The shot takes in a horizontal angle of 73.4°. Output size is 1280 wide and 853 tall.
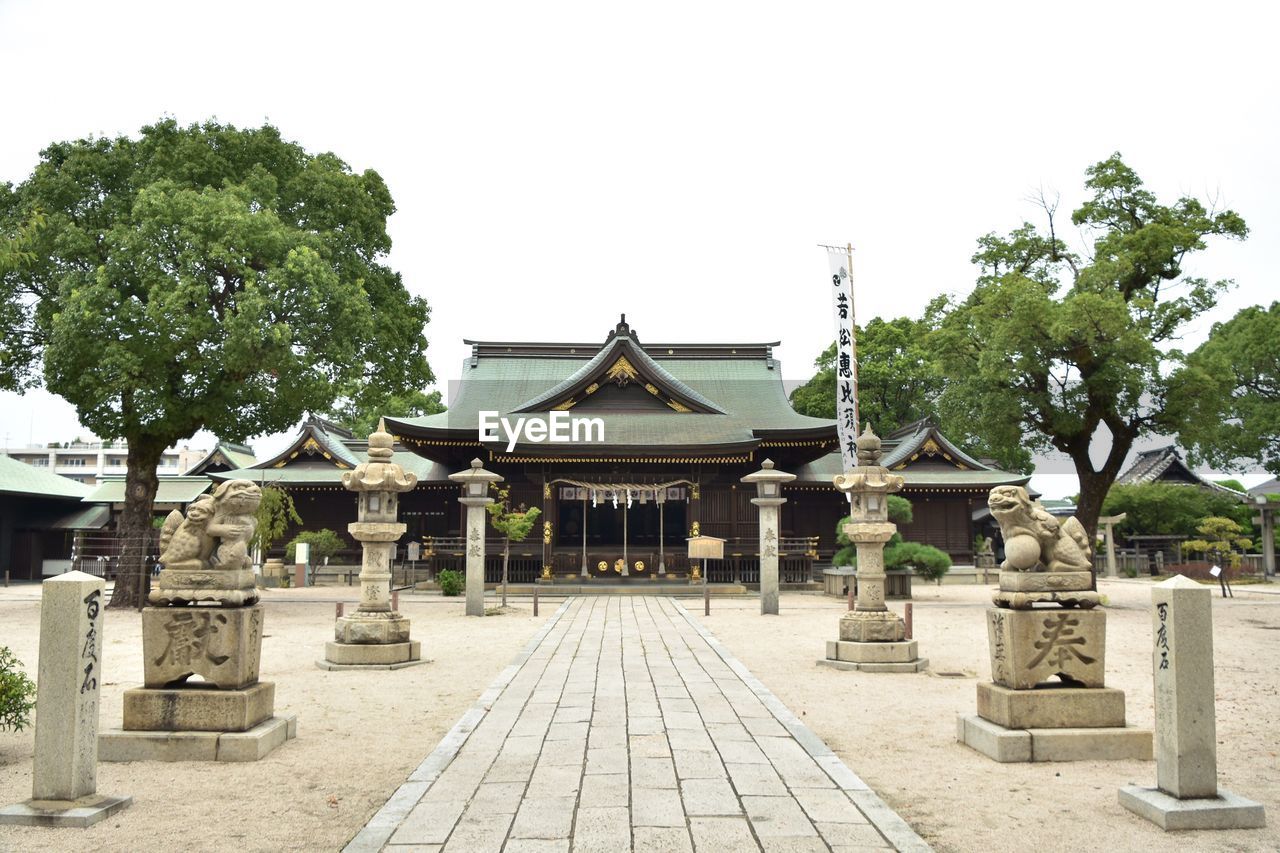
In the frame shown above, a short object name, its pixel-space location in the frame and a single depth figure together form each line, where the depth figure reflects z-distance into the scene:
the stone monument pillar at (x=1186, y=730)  5.05
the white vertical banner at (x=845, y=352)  22.02
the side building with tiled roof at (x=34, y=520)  32.53
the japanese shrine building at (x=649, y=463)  27.17
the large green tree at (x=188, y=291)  17.56
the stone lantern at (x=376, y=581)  11.53
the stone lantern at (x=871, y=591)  11.41
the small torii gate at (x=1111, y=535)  32.88
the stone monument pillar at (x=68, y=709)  5.25
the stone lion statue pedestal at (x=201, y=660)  6.57
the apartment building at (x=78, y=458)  85.62
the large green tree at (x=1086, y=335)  19.98
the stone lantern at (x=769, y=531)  19.11
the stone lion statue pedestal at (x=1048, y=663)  6.53
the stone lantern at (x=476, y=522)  18.75
